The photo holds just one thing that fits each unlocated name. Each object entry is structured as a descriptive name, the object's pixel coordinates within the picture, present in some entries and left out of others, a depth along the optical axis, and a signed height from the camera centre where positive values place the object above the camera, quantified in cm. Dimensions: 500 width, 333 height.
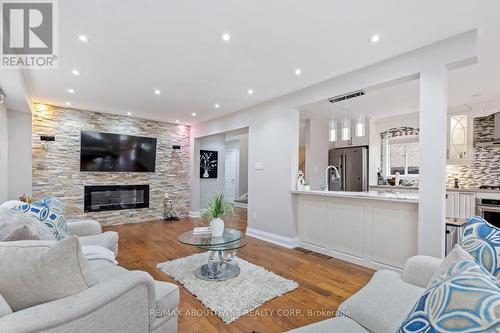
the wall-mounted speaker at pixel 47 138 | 495 +55
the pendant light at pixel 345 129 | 368 +56
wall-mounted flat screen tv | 544 +29
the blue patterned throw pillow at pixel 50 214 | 227 -48
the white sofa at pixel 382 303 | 114 -72
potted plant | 292 -56
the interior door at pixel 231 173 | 958 -30
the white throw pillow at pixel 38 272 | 107 -48
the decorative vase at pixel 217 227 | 291 -73
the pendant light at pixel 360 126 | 347 +58
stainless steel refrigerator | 629 -4
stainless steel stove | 427 -67
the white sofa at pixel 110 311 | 95 -66
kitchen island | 293 -83
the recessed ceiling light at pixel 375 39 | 249 +133
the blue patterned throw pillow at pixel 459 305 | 56 -35
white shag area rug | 221 -128
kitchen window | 607 +25
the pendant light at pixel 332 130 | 393 +58
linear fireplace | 550 -78
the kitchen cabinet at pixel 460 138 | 495 +59
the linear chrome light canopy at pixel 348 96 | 333 +101
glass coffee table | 265 -89
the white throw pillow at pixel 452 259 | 84 -33
